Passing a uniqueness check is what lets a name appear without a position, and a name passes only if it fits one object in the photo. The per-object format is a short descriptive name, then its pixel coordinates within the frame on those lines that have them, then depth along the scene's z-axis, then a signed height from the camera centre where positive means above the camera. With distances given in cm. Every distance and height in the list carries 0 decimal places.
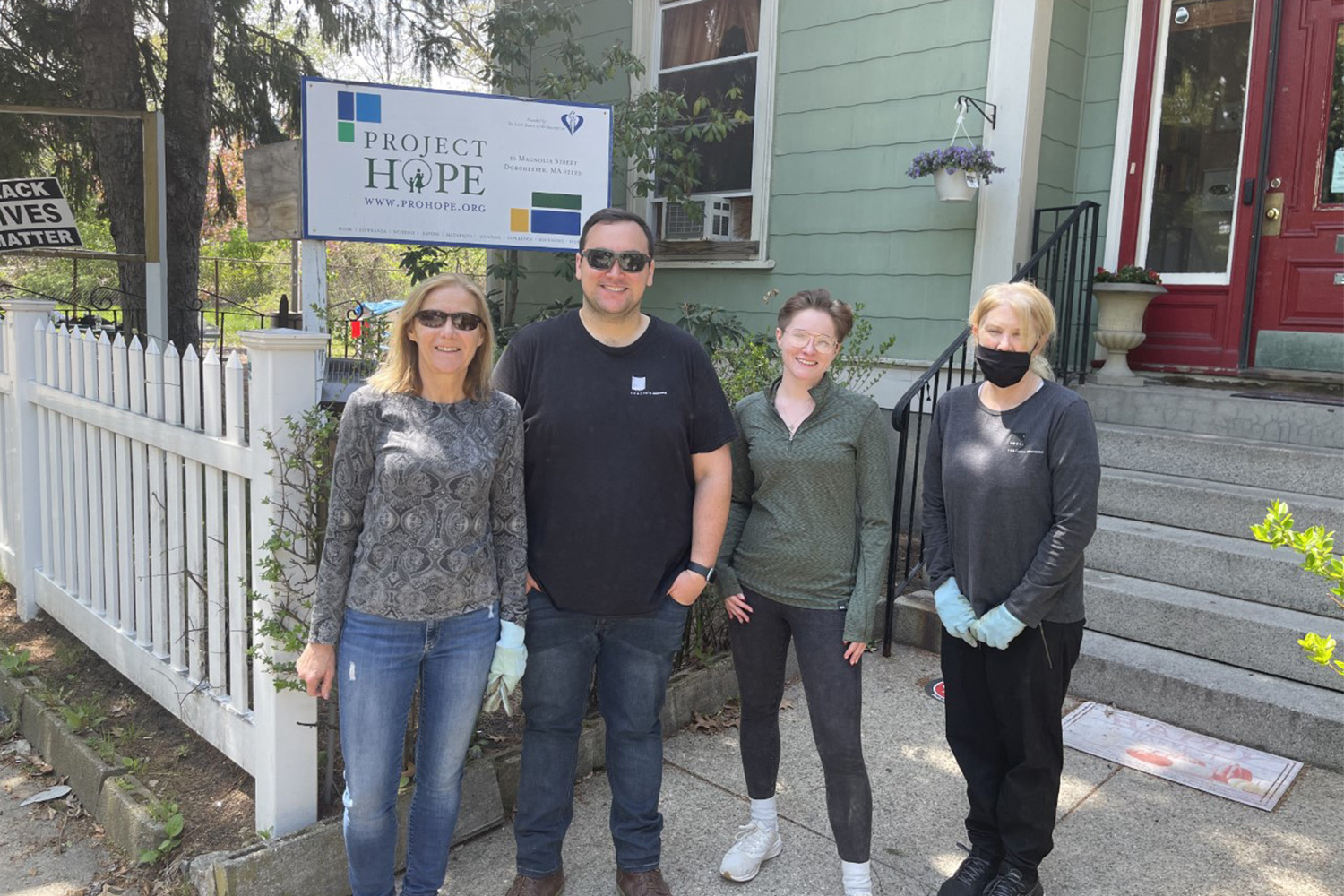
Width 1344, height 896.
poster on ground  319 -145
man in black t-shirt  231 -48
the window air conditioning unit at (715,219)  715 +80
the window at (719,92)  684 +173
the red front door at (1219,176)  504 +96
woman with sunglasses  213 -55
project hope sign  452 +73
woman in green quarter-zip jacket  246 -55
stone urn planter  528 +11
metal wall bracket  552 +132
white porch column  538 +118
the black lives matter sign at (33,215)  531 +45
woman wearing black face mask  237 -59
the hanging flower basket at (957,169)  541 +95
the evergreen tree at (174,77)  722 +181
